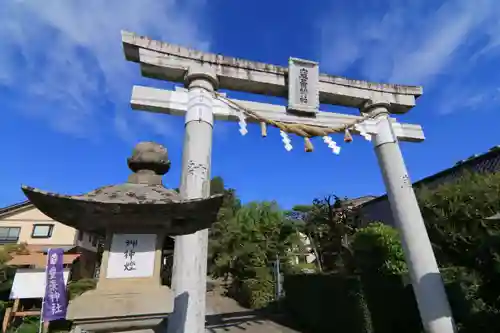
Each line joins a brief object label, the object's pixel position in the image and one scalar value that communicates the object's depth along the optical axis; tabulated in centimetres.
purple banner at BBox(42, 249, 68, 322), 880
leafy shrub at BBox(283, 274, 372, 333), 729
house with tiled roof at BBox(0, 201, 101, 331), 1050
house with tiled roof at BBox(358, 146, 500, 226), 917
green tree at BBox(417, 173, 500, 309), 685
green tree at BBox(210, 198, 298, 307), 1381
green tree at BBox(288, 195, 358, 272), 1170
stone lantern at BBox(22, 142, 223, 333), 248
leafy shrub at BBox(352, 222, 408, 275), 953
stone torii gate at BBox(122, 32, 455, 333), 415
